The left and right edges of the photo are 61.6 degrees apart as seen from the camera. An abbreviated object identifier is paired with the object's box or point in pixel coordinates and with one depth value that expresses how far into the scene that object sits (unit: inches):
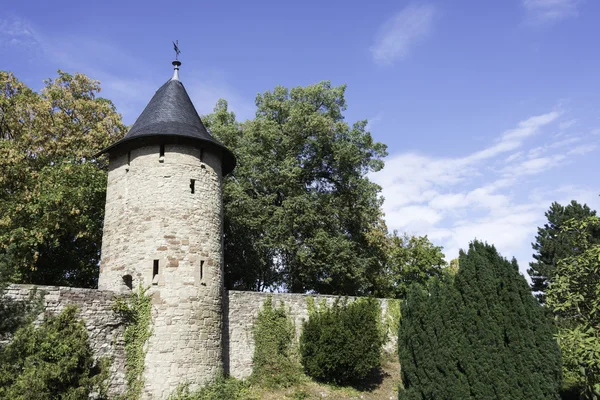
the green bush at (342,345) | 571.5
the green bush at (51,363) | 369.1
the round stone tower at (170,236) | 480.7
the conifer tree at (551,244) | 1012.5
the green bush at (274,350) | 566.6
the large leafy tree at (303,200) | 818.8
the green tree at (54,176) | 648.4
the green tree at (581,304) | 351.9
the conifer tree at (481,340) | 406.0
